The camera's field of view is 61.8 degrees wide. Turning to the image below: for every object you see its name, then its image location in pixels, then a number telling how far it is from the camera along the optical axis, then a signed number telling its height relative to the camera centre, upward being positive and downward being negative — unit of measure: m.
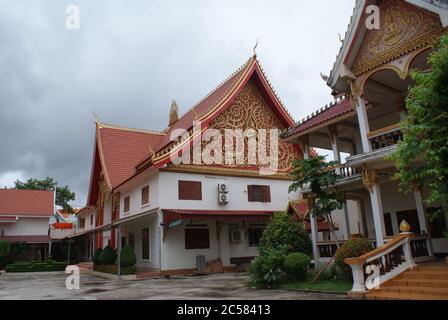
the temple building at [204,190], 17.02 +2.51
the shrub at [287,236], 12.31 +0.01
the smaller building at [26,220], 29.41 +2.23
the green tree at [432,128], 5.49 +1.50
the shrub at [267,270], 10.55 -0.91
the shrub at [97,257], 20.68 -0.65
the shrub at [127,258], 16.64 -0.60
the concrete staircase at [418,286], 7.04 -1.10
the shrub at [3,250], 25.08 -0.01
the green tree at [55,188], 46.72 +7.34
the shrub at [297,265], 10.70 -0.83
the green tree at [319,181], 10.85 +1.55
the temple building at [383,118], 8.78 +3.57
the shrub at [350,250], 9.28 -0.43
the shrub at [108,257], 19.86 -0.63
